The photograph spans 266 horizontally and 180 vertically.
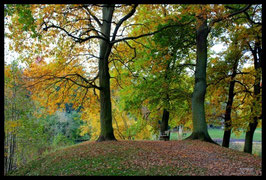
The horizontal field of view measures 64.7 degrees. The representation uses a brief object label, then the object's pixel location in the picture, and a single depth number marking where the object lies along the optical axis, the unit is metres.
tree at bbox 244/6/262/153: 8.90
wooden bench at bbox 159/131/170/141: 11.84
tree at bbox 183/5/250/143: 9.91
